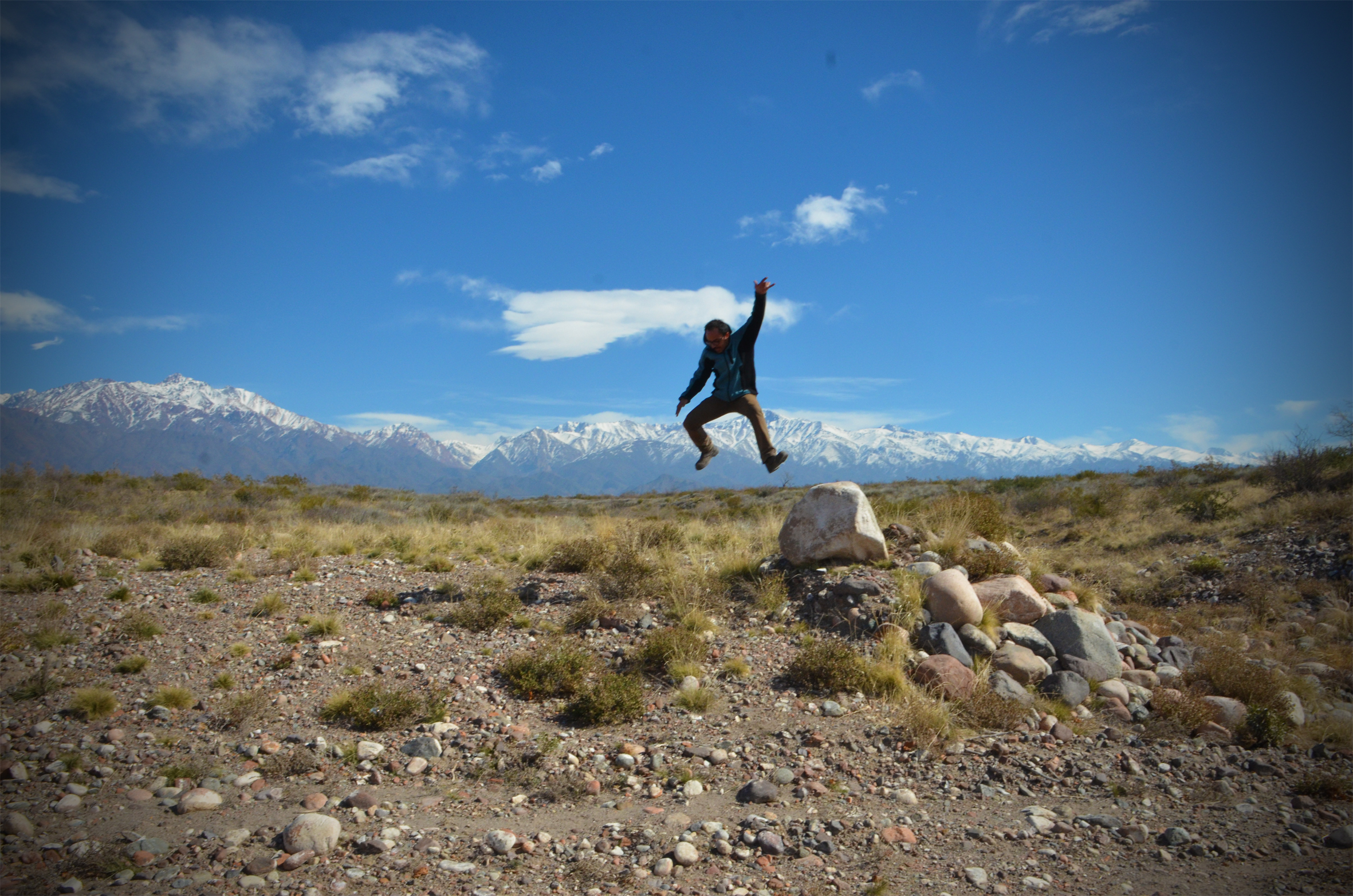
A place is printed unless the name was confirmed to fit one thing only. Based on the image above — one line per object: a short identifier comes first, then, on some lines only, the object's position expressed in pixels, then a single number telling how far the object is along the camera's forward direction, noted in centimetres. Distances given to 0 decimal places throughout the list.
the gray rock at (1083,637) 916
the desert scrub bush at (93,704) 667
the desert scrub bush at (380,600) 1023
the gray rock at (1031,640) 935
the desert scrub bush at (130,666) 763
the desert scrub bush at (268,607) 953
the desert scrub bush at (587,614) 970
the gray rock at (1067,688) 829
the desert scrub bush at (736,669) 838
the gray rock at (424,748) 641
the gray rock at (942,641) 877
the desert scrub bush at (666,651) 847
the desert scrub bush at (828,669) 801
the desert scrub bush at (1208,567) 1525
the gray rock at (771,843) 505
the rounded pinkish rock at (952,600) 941
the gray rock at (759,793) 580
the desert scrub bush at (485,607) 959
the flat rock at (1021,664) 866
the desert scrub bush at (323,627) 901
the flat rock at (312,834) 484
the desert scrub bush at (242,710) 680
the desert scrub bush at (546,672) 777
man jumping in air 881
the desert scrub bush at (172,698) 702
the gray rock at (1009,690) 802
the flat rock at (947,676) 787
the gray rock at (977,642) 899
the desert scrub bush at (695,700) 757
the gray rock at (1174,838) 544
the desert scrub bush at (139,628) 849
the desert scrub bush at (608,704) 723
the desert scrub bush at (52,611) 882
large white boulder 1082
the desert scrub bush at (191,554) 1173
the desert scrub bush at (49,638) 802
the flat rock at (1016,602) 1010
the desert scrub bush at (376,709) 687
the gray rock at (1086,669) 892
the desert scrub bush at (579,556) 1223
